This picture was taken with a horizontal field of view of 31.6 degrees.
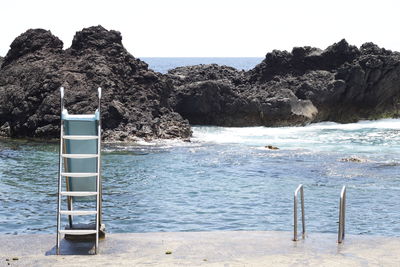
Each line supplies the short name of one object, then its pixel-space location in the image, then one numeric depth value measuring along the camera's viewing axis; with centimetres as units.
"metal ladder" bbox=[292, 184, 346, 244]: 1146
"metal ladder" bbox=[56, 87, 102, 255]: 1083
